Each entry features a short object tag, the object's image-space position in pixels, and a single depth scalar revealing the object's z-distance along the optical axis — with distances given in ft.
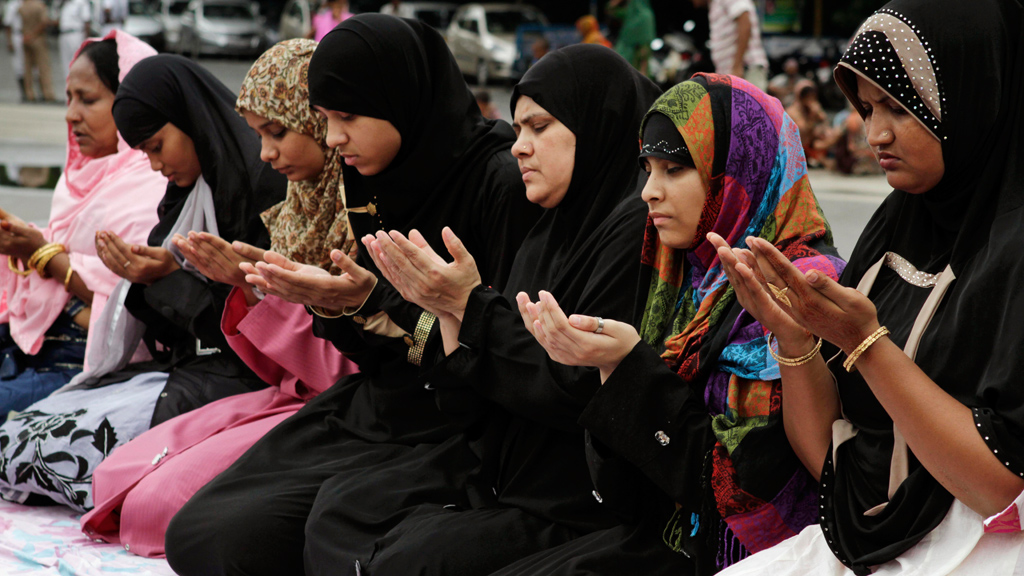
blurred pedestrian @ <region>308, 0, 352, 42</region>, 34.68
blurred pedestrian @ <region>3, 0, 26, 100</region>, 47.80
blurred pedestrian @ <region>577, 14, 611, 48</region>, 31.04
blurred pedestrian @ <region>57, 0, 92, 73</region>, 49.34
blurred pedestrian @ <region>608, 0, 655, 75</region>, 27.61
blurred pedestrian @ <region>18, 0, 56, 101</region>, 47.42
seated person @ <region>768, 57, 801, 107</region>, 37.28
